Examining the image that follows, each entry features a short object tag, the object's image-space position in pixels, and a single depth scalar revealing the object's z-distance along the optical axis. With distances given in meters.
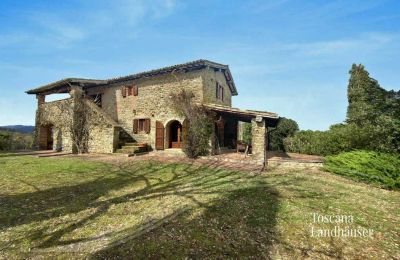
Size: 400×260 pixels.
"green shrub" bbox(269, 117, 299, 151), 23.92
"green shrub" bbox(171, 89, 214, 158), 14.49
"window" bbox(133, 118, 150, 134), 18.14
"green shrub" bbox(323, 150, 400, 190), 8.84
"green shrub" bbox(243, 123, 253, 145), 25.72
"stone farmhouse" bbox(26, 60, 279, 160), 16.17
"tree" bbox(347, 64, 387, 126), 10.30
